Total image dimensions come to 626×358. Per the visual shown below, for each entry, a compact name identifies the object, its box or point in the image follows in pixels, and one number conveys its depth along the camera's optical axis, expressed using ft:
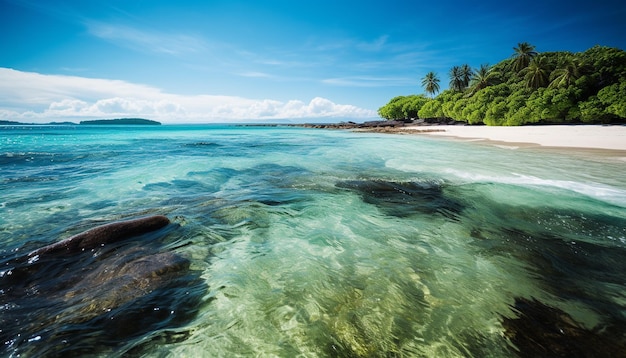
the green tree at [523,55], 194.29
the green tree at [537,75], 142.82
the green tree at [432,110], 209.05
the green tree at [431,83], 269.40
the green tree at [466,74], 237.18
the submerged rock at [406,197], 23.41
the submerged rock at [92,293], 9.20
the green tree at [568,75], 117.08
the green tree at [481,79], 191.93
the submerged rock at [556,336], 8.72
